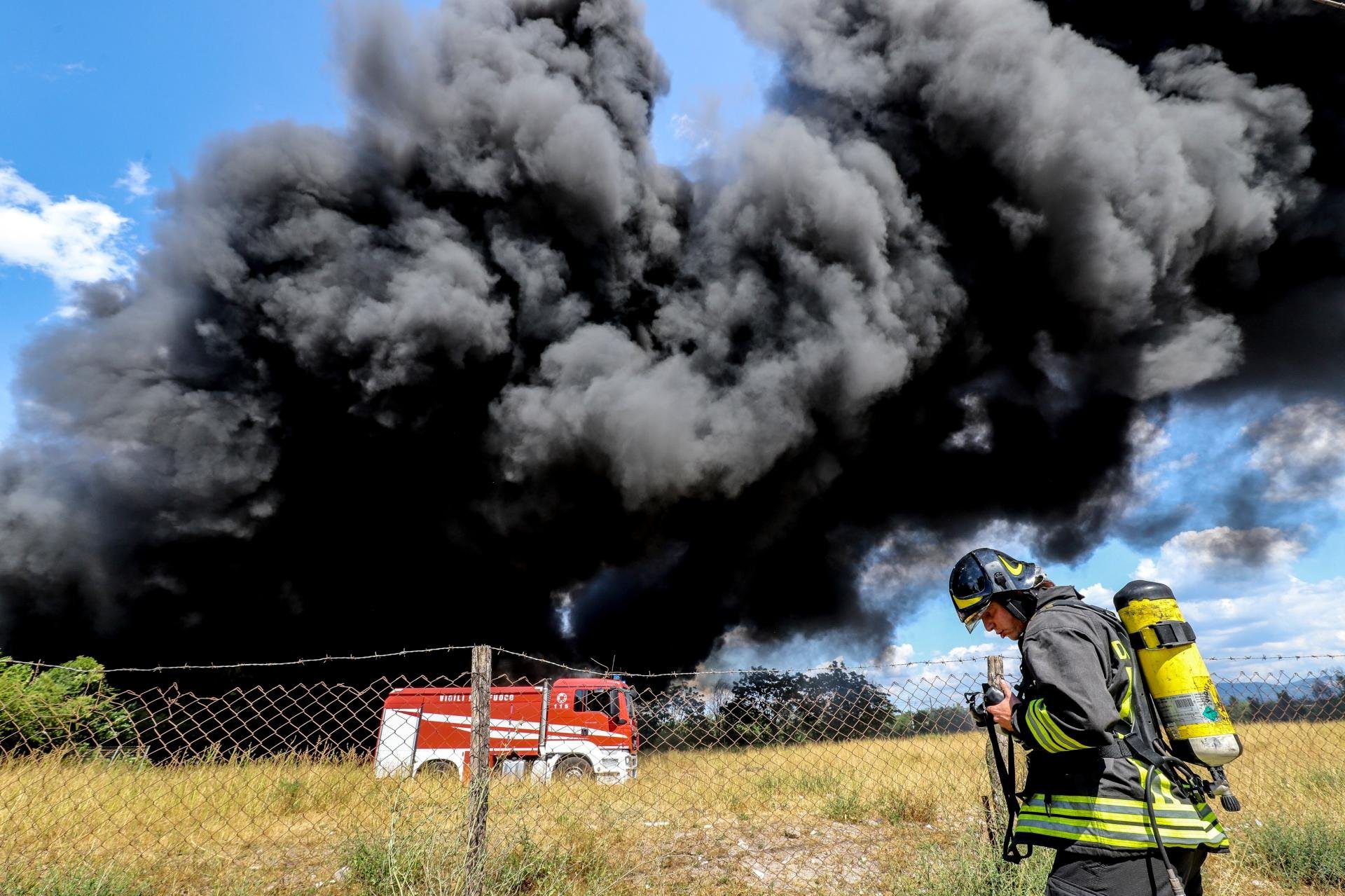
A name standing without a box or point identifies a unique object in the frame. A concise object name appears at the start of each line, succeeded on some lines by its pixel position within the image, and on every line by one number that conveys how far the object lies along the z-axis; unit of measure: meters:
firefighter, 1.68
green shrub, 7.27
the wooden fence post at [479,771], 2.92
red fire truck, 9.51
